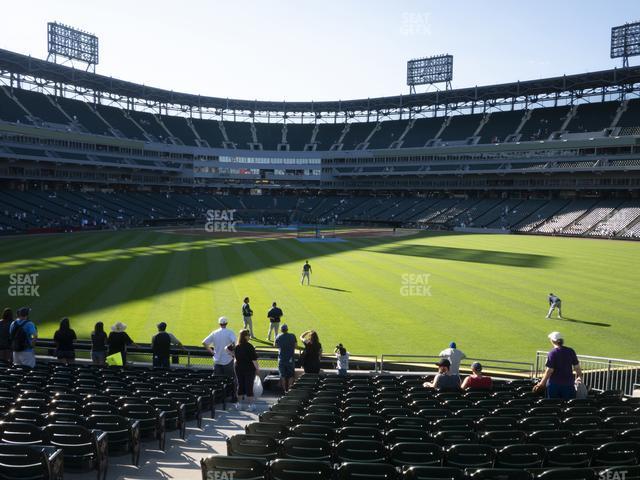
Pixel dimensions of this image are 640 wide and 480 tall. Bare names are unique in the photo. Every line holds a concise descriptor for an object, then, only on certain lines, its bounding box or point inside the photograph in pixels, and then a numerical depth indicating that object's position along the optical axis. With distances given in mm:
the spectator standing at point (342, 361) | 14203
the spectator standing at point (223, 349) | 12562
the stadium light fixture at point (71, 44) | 89125
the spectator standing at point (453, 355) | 12873
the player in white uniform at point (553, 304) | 23969
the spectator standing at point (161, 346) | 13256
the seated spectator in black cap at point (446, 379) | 11352
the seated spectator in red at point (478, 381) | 11312
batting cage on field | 70125
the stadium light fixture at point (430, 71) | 106000
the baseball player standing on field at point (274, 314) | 18188
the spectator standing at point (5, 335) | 14070
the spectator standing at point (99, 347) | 13902
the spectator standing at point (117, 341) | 13414
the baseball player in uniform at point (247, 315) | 20312
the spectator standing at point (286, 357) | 12328
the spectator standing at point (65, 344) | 14130
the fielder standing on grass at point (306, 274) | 31562
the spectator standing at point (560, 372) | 10492
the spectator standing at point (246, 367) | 11539
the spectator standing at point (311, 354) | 13250
